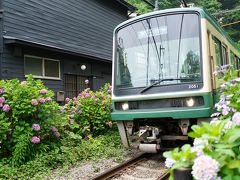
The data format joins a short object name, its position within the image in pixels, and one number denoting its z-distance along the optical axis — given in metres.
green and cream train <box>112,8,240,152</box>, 5.65
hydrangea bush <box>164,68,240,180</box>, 1.33
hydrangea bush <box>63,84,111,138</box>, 8.70
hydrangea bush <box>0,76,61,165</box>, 6.16
